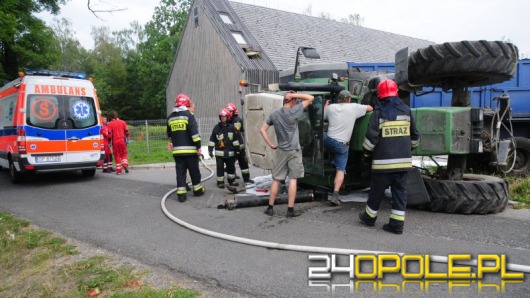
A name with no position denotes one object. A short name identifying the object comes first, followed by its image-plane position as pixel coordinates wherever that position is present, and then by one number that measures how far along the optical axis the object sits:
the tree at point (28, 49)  21.23
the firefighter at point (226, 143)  7.91
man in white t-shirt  5.59
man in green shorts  5.39
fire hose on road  3.28
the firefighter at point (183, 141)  6.88
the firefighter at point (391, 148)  4.49
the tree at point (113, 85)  44.62
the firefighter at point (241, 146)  8.08
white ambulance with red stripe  8.84
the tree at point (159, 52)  37.56
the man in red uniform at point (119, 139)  10.86
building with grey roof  19.41
